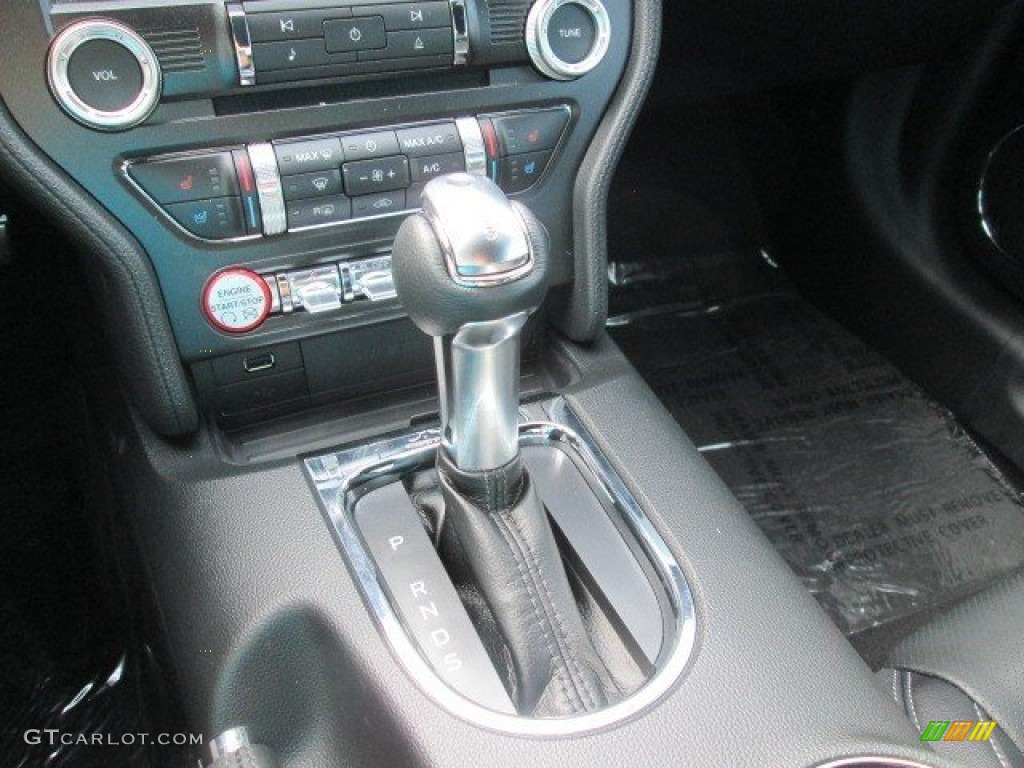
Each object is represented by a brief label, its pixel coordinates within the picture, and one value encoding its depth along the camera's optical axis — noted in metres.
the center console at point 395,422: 0.57
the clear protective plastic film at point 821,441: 1.22
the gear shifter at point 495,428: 0.51
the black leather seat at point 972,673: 0.68
